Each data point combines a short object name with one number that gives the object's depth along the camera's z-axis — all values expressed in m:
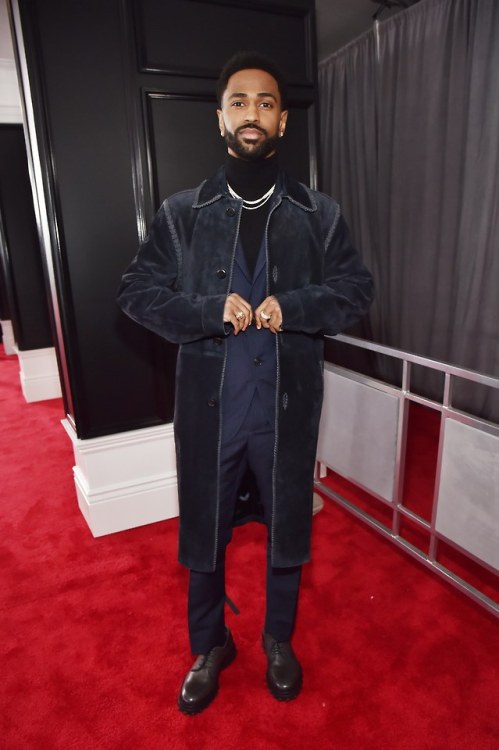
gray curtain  3.32
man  1.33
